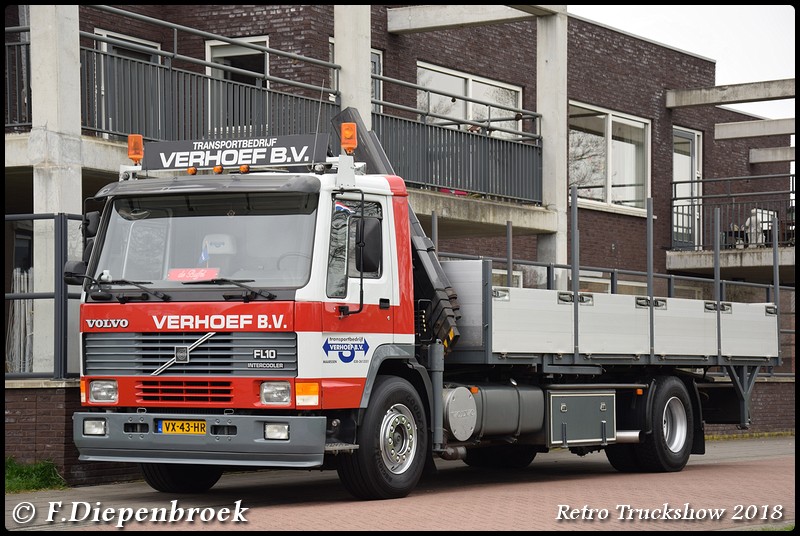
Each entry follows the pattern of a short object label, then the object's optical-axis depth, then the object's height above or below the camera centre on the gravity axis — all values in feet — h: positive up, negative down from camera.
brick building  49.21 +6.93
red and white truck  39.58 -1.71
